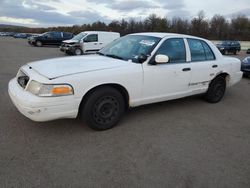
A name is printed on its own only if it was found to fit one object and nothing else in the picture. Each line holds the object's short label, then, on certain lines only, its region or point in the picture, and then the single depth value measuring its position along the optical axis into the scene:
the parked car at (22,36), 57.37
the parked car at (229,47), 26.84
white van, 16.33
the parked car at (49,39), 24.17
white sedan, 3.15
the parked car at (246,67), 9.05
